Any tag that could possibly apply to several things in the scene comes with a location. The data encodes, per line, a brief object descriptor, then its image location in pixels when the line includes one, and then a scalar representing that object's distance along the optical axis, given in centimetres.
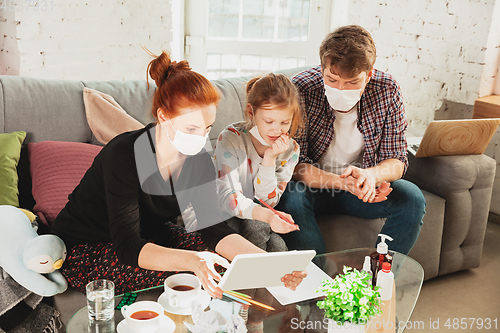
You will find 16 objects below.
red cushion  152
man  158
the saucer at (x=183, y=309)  103
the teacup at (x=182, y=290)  103
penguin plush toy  122
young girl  146
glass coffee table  102
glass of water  101
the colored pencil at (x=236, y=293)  110
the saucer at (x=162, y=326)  96
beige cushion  172
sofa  164
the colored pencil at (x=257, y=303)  110
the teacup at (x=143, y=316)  93
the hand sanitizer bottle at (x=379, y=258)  123
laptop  184
